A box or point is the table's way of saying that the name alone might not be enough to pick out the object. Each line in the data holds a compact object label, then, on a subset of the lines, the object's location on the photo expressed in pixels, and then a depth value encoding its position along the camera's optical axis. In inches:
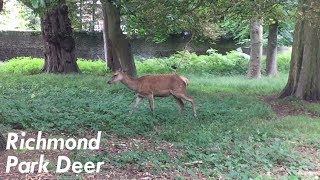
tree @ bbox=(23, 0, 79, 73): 784.9
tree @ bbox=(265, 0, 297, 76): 886.4
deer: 445.1
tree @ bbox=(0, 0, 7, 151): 287.2
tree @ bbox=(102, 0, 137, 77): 645.9
